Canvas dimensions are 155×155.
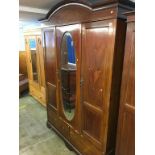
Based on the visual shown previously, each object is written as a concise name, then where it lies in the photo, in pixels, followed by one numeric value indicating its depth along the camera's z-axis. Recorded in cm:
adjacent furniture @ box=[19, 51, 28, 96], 439
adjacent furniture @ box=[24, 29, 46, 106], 331
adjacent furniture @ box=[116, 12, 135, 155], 123
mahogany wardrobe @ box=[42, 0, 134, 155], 140
